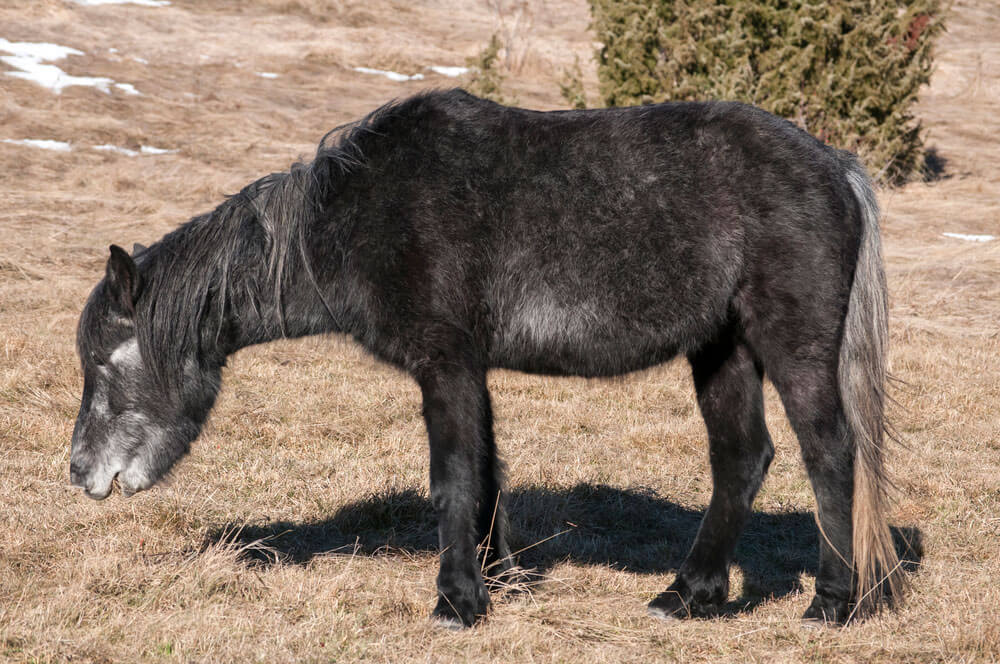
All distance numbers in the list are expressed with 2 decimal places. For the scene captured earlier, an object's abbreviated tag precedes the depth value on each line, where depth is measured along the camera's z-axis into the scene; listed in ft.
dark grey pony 27.61
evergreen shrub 137.69
